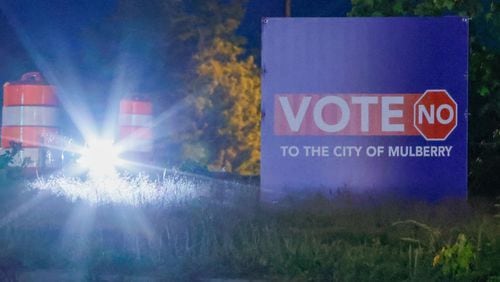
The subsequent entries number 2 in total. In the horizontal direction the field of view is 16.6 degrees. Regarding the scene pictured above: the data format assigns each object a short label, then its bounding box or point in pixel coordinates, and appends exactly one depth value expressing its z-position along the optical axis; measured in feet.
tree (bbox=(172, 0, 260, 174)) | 151.28
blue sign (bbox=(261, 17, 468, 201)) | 58.13
